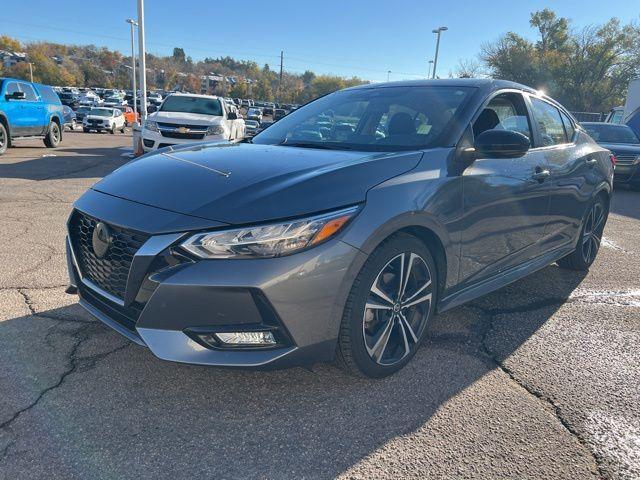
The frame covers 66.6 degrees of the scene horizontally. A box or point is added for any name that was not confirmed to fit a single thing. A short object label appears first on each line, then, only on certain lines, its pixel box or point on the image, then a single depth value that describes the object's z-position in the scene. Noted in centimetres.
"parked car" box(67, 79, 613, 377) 217
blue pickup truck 1241
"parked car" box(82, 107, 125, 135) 2575
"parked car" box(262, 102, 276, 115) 5181
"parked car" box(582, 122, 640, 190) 1195
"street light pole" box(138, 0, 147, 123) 1562
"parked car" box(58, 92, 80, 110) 4359
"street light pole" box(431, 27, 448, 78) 3209
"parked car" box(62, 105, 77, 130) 2081
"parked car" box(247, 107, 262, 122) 4573
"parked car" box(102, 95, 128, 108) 5509
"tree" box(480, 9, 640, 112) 4122
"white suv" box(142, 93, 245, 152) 1077
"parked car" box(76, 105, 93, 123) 3098
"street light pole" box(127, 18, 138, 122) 3113
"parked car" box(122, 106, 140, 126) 3377
